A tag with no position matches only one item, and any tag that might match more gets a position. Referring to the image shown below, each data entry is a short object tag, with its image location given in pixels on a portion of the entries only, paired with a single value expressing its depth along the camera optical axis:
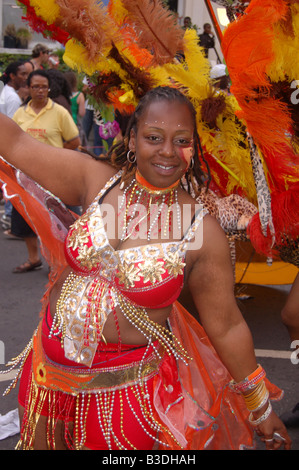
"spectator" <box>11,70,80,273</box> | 5.87
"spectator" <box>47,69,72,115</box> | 6.50
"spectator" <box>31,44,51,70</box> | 8.92
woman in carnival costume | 2.09
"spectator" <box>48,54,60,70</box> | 10.20
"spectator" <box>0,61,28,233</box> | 7.57
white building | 17.56
